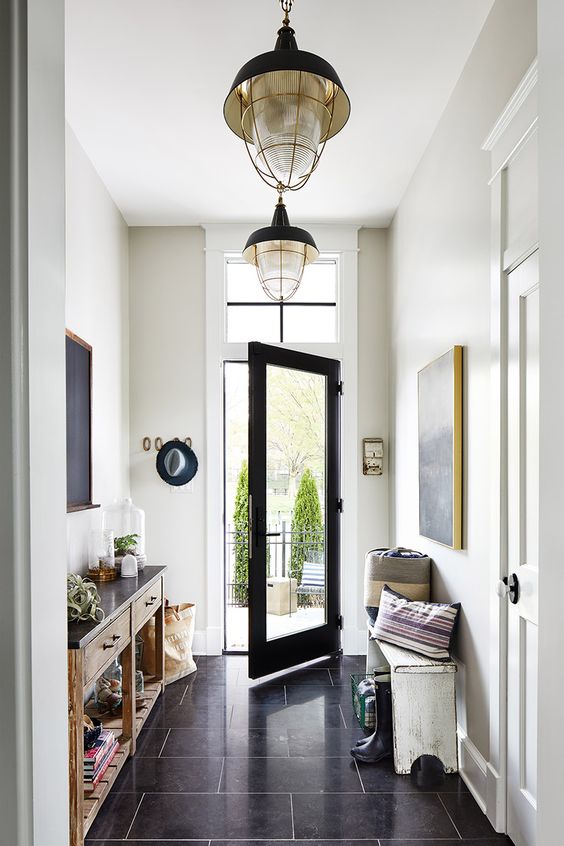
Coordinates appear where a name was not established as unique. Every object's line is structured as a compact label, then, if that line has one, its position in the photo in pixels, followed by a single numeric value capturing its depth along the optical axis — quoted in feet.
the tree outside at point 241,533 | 16.38
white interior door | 7.38
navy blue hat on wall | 15.92
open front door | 14.08
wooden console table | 7.57
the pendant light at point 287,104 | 6.52
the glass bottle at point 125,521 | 13.83
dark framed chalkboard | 11.25
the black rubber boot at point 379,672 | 10.48
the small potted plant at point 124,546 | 13.10
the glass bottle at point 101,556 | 11.91
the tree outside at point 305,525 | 14.93
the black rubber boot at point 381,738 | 10.18
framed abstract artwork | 9.97
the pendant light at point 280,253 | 11.42
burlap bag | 14.10
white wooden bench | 9.55
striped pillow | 9.98
